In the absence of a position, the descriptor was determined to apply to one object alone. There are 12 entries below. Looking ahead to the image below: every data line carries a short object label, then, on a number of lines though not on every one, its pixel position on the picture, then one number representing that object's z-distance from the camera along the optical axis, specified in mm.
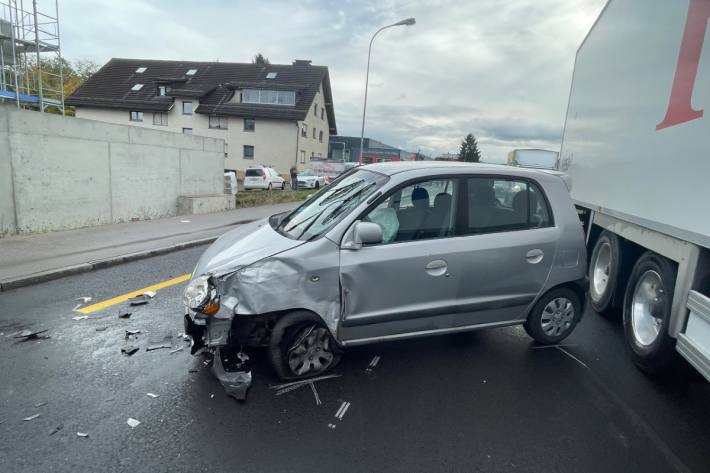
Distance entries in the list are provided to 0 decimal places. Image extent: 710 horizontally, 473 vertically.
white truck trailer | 3109
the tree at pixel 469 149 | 79938
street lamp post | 20828
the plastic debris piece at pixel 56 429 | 2695
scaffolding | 14109
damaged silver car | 3215
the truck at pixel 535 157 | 19500
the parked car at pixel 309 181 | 30203
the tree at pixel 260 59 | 72188
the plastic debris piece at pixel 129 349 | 3796
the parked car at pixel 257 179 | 26672
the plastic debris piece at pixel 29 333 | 4035
